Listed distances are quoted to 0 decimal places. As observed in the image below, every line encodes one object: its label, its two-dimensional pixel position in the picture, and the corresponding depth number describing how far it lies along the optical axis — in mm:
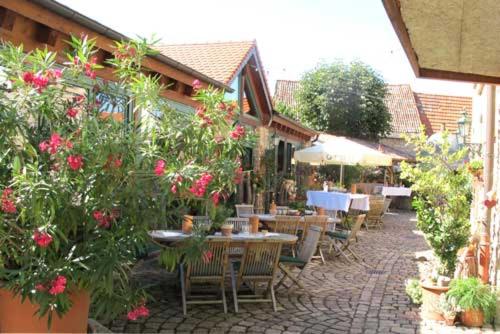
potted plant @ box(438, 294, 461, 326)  5441
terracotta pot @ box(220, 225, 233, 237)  5906
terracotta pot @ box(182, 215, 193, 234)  5564
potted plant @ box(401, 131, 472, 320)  6562
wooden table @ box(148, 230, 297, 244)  5630
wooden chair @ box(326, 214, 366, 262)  9087
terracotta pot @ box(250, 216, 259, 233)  6559
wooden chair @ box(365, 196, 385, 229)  14914
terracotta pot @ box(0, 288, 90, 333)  3449
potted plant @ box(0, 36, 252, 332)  3074
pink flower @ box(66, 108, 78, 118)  3480
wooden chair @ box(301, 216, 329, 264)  8266
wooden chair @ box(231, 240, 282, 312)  5707
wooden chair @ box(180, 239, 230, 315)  5508
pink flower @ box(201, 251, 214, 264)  4043
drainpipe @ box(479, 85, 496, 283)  6023
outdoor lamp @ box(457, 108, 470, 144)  11584
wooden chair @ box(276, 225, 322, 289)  6432
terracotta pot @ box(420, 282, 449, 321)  5625
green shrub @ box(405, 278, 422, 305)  6234
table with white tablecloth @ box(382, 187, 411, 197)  19766
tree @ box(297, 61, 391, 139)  24938
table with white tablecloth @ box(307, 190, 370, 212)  13172
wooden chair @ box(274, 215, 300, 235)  8042
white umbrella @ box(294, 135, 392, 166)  13820
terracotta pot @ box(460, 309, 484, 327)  5395
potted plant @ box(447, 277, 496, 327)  5391
